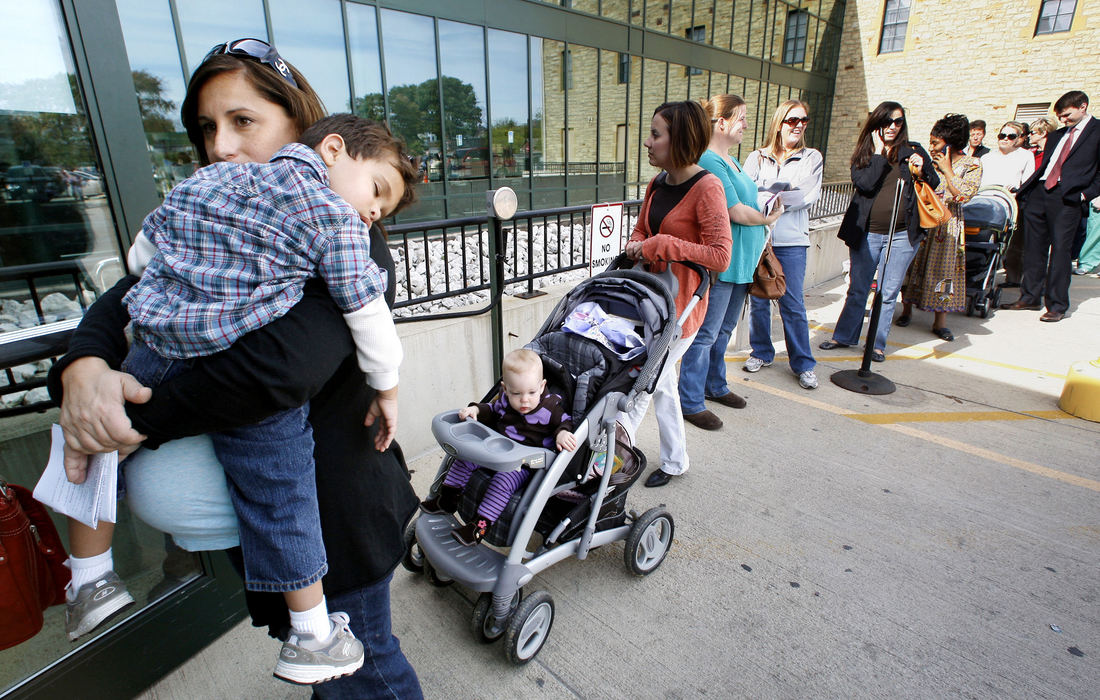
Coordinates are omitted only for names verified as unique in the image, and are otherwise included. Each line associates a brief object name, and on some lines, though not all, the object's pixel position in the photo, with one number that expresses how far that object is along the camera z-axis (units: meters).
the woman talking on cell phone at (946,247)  4.78
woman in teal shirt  3.35
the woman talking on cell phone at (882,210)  4.36
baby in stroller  2.11
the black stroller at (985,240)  6.66
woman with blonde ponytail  4.21
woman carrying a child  0.99
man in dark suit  6.40
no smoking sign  3.68
